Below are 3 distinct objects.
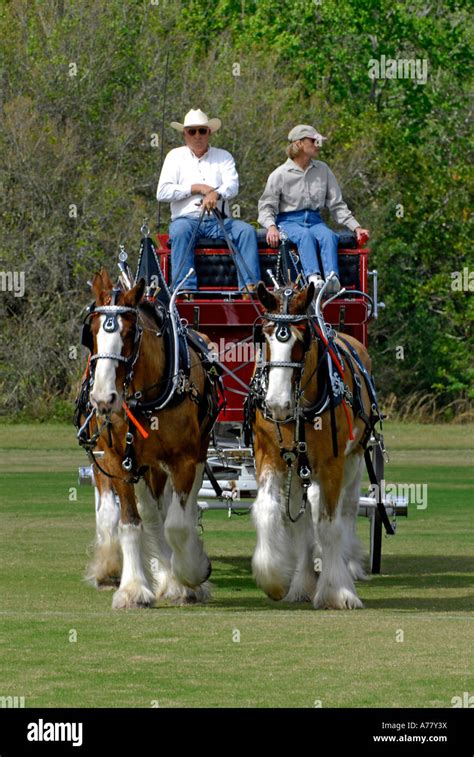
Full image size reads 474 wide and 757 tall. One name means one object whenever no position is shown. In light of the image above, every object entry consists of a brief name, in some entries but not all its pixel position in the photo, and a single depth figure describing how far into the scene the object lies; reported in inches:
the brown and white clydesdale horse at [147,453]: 439.5
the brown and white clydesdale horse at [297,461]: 433.1
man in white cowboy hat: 520.4
